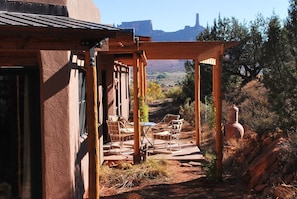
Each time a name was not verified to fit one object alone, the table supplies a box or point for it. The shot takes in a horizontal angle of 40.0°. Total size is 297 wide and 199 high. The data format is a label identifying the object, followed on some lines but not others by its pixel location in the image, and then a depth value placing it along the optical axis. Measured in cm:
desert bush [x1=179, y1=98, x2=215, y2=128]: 1835
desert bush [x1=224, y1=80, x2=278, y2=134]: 1230
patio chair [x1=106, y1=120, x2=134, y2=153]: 1158
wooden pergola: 953
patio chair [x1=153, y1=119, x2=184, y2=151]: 1207
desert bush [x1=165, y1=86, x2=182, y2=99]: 2833
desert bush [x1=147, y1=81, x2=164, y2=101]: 3262
